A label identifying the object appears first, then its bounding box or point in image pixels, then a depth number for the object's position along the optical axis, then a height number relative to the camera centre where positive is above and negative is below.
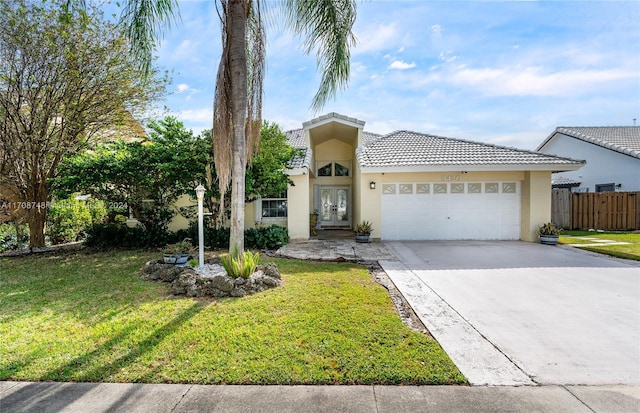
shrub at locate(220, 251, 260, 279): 6.25 -1.39
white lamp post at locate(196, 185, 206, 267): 7.18 -0.26
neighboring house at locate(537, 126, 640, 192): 17.17 +2.73
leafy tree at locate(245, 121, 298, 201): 10.29 +1.34
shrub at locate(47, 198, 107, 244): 12.11 -0.60
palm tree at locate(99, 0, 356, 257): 6.59 +3.59
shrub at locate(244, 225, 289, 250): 10.90 -1.39
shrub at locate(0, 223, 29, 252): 11.11 -1.29
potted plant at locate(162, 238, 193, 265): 7.94 -1.46
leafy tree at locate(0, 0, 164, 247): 9.21 +4.06
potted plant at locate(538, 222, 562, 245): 11.40 -1.40
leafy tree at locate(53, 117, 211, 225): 9.65 +1.19
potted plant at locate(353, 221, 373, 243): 11.99 -1.30
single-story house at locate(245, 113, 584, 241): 12.04 +0.15
